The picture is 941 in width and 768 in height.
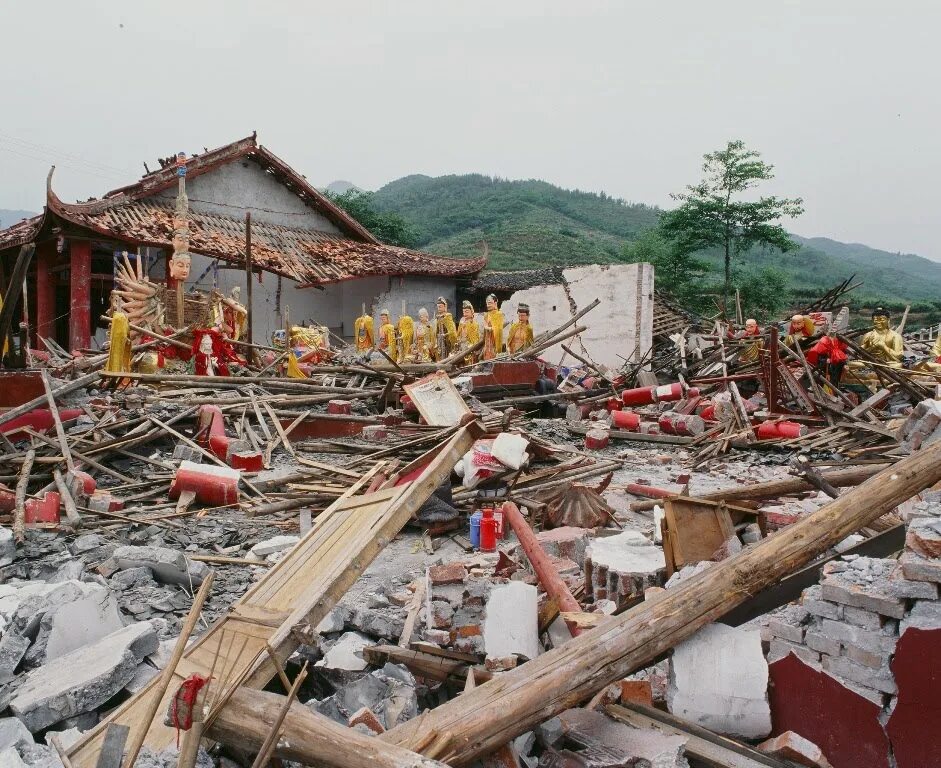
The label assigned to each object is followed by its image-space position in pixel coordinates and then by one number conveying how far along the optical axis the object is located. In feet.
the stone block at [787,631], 9.90
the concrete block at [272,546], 17.97
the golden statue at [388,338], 66.18
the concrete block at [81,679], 9.70
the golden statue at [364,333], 68.28
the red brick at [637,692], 10.09
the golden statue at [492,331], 58.95
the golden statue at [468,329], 64.03
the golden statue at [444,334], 66.85
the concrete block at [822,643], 9.50
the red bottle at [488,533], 19.36
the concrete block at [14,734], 8.89
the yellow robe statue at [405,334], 66.85
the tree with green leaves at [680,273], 110.22
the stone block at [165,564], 15.29
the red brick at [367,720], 9.18
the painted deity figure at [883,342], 43.21
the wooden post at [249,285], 50.96
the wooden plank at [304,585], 9.18
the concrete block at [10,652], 10.79
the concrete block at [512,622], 11.82
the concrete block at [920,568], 8.71
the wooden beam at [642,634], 8.21
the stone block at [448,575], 15.10
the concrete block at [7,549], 16.58
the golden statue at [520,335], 57.62
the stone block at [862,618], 9.21
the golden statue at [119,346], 39.60
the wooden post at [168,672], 7.13
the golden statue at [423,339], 65.82
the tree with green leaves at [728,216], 108.17
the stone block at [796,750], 8.91
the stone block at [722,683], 9.65
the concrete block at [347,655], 11.48
